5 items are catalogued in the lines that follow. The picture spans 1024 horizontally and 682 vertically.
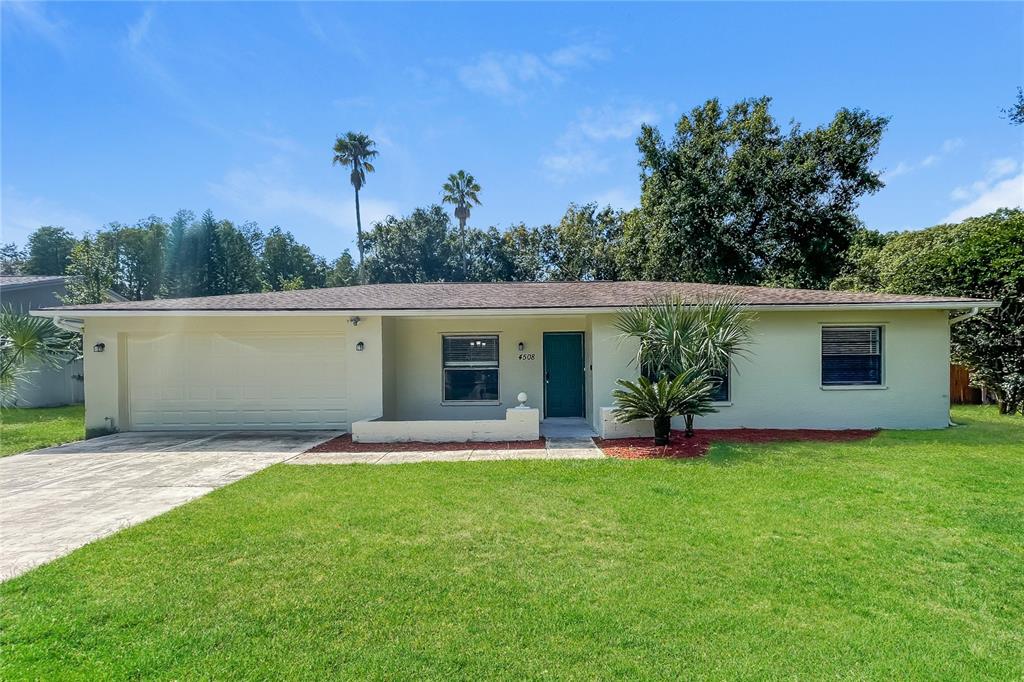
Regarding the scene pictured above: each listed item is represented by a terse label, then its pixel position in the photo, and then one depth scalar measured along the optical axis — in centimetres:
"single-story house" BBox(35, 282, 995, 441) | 1002
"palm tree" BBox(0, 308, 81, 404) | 1098
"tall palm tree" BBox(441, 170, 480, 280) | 3447
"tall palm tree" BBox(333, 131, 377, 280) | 3209
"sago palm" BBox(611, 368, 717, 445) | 841
